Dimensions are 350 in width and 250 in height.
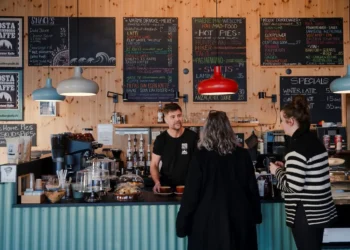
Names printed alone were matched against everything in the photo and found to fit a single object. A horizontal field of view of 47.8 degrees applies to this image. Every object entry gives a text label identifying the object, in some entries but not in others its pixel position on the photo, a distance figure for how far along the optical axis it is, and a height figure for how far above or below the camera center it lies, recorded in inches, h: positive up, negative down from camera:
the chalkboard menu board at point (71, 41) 227.1 +52.6
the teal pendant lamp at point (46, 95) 165.2 +15.5
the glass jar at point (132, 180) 128.1 -15.9
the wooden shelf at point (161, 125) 219.0 +3.7
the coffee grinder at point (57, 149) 141.2 -6.1
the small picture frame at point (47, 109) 226.7 +13.3
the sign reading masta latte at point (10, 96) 225.8 +20.7
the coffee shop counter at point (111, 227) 108.9 -26.3
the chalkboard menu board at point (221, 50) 231.9 +47.9
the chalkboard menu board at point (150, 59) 229.6 +42.5
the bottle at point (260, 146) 214.2 -8.3
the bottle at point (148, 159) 221.6 -15.9
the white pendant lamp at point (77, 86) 135.3 +15.7
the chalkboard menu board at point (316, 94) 233.9 +22.0
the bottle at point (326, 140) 171.6 -3.9
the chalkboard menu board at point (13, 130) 225.8 +1.2
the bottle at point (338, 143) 170.9 -5.2
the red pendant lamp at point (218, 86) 145.1 +16.8
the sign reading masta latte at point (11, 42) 226.4 +51.9
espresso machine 142.5 -7.3
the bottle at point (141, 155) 221.8 -13.2
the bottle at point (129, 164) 217.0 -18.2
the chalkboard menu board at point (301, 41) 234.4 +53.7
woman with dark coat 88.7 -13.8
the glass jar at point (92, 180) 112.0 -13.8
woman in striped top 90.4 -11.7
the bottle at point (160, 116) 222.8 +8.9
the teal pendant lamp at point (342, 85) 144.4 +17.1
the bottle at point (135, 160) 219.4 -15.8
